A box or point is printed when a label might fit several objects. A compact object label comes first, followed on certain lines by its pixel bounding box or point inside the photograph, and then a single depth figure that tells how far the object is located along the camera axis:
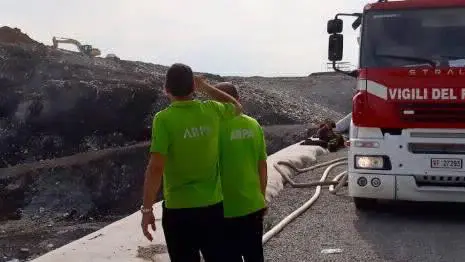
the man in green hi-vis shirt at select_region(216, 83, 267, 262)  4.57
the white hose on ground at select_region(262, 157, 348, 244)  7.82
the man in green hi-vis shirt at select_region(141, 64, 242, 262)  3.95
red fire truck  7.88
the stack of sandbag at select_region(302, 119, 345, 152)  18.00
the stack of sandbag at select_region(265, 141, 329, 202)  10.98
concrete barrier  6.48
